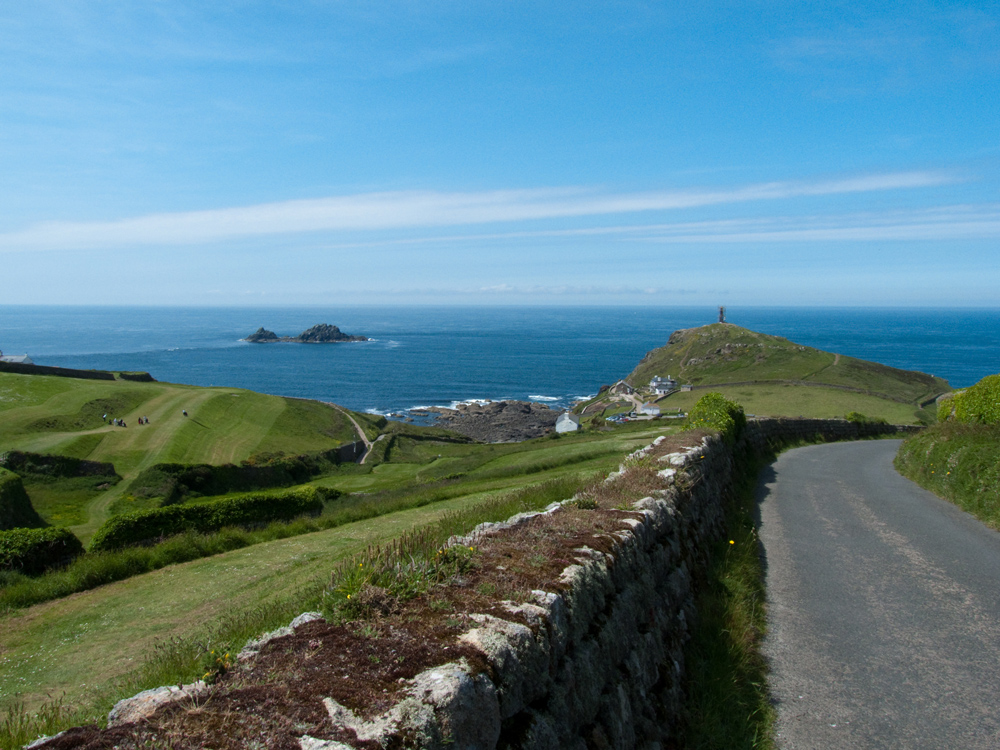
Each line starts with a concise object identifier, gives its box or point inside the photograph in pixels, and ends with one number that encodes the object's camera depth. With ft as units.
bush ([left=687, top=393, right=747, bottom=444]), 67.00
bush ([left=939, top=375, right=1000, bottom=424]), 81.41
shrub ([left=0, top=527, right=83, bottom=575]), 45.50
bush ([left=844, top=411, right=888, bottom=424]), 140.44
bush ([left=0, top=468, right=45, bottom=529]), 84.64
